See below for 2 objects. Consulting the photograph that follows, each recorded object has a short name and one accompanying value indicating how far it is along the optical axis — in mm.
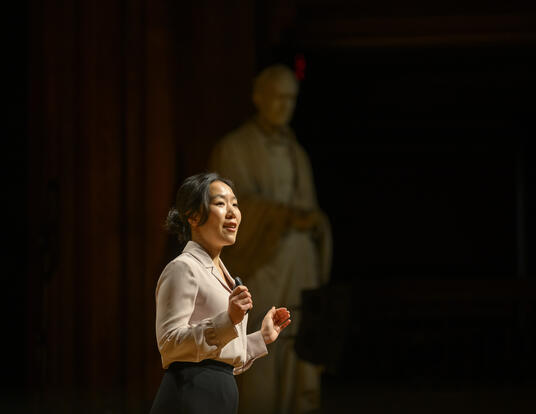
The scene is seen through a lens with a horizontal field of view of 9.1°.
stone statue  14517
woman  10142
